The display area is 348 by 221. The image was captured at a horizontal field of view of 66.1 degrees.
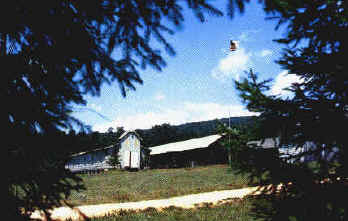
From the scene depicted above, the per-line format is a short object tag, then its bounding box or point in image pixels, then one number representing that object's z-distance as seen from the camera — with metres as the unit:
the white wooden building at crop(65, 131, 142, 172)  39.12
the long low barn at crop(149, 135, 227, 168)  38.25
